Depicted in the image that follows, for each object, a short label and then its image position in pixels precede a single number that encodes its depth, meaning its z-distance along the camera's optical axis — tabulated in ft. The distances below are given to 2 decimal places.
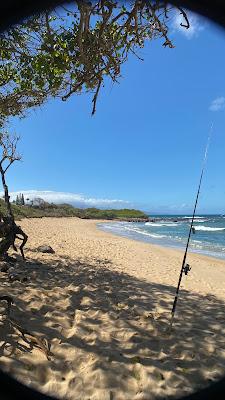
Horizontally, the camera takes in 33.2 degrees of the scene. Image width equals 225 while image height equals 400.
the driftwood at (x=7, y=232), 23.02
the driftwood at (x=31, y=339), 13.02
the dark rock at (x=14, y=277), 22.34
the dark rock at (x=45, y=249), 40.06
